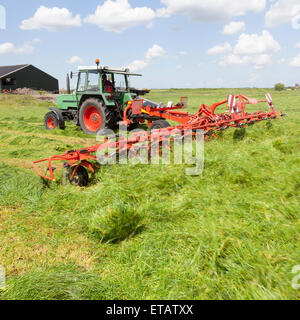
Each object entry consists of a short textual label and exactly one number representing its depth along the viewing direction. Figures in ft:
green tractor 26.63
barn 114.32
